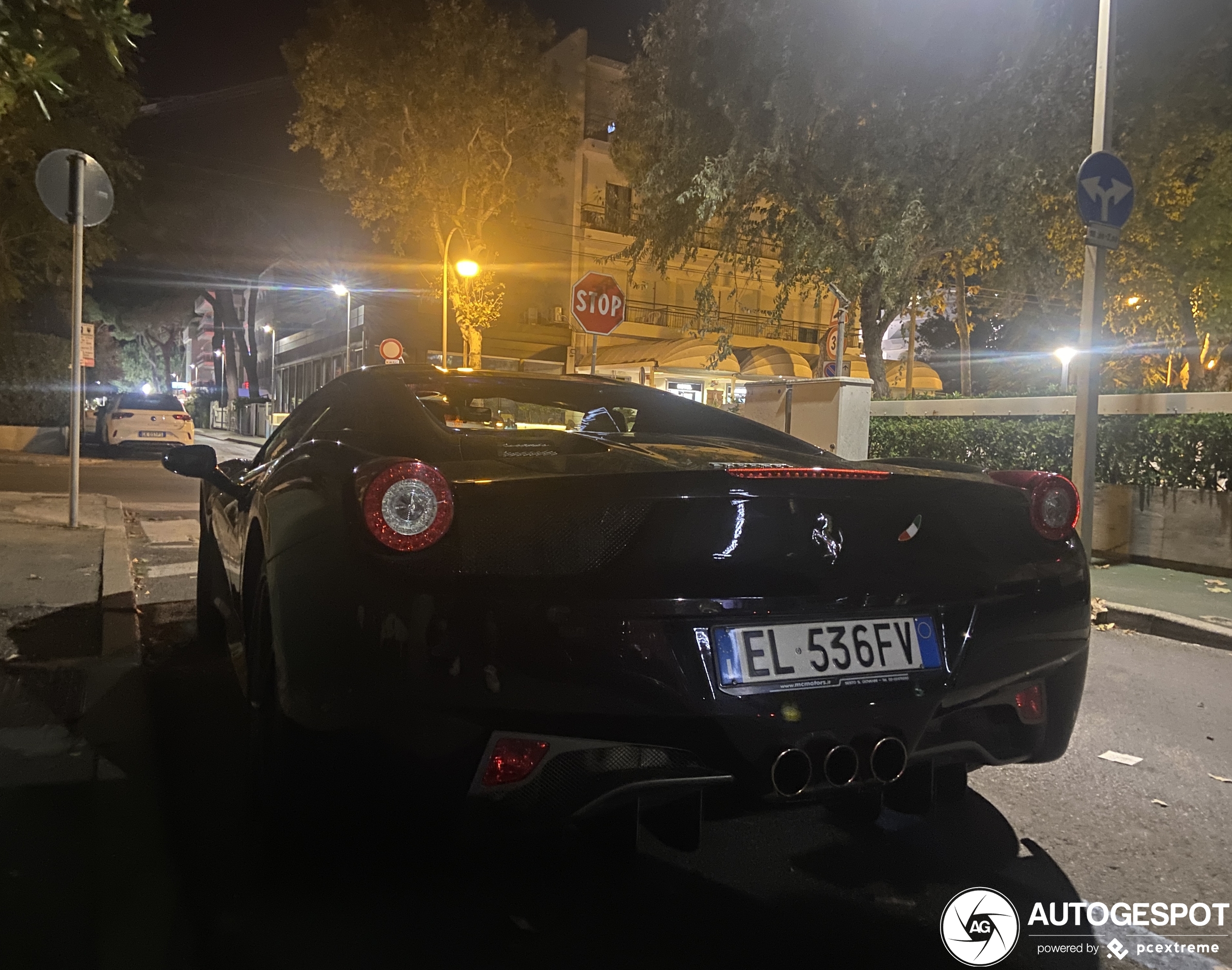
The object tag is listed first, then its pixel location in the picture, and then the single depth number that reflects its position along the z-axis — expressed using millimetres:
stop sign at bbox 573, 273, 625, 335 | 9586
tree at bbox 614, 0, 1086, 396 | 11609
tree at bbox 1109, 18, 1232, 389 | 11836
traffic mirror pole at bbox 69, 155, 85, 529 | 7652
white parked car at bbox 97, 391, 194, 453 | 21609
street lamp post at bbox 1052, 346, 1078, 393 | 23703
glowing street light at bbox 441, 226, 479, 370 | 24609
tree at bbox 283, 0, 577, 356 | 25109
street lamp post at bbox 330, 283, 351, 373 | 31344
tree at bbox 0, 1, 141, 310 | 19875
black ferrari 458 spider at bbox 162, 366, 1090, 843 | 1951
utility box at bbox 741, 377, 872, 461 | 11828
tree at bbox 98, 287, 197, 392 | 40938
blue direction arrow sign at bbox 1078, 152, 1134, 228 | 7105
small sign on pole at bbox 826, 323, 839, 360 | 14633
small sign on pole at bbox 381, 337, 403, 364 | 23062
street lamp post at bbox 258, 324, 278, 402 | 53781
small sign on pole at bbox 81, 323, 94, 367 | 12117
